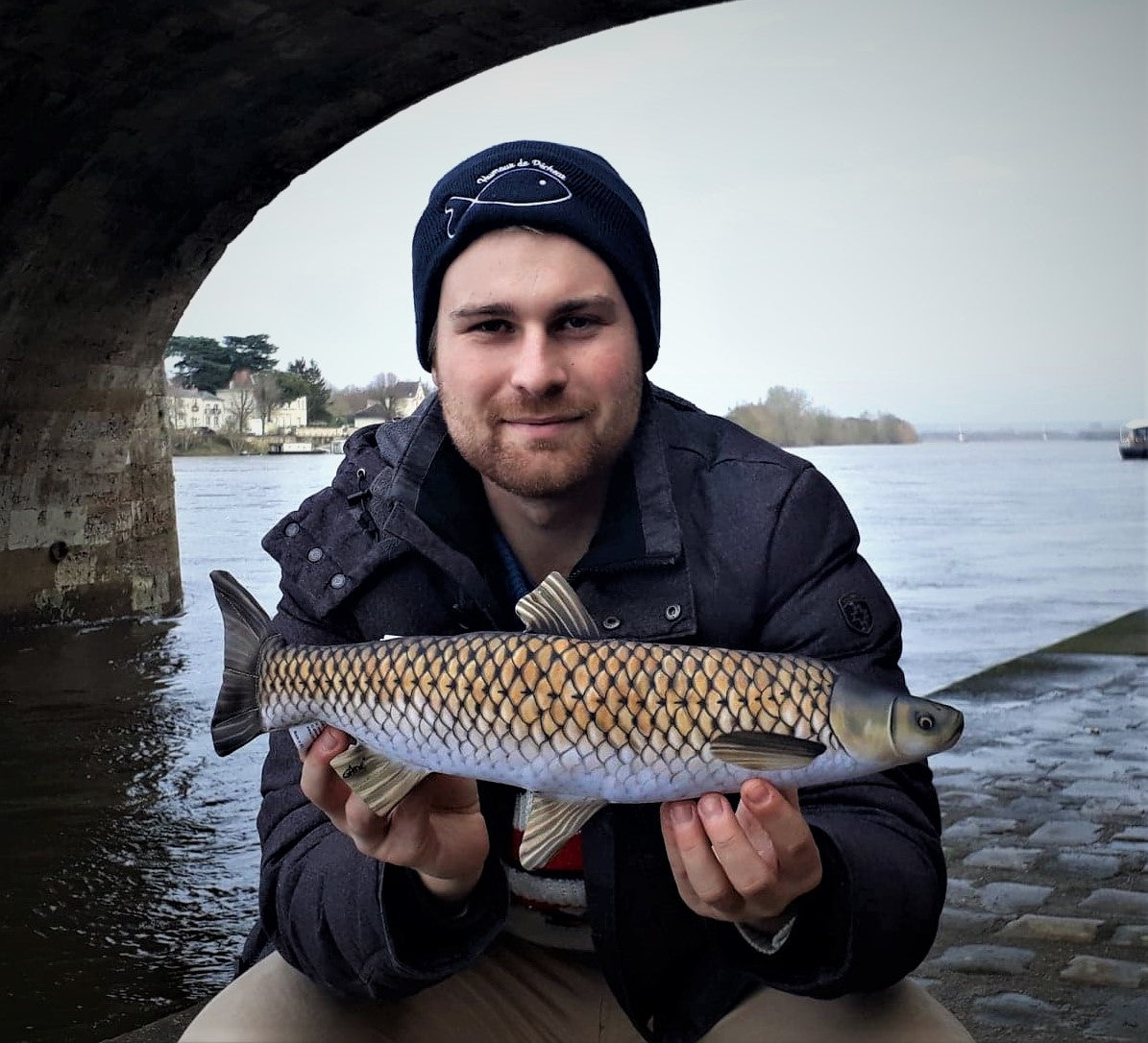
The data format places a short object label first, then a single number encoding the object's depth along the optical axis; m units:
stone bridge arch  9.55
